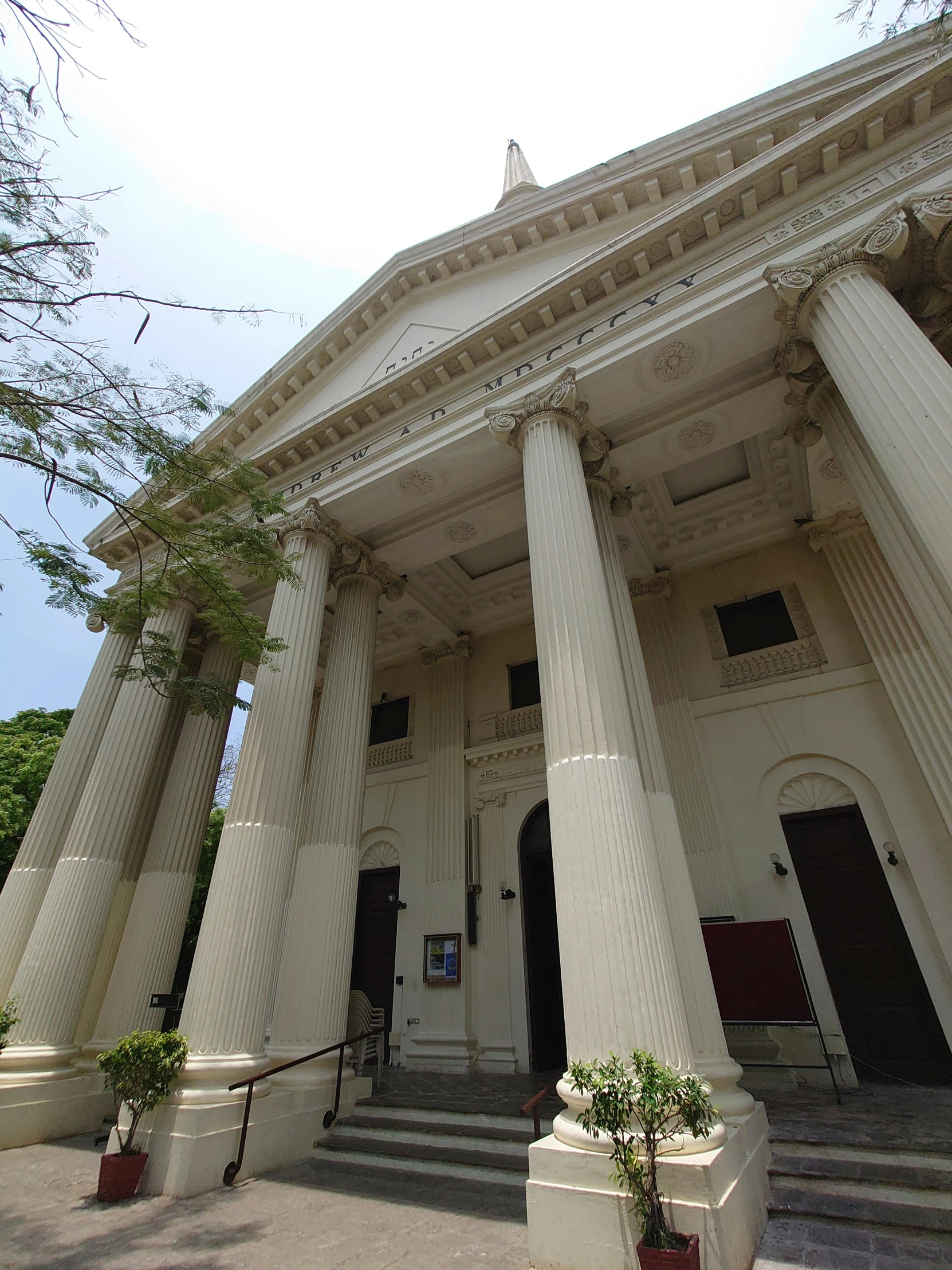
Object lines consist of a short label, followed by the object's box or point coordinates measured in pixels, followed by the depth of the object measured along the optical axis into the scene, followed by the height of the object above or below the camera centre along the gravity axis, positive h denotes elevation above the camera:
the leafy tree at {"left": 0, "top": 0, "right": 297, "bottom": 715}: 4.08 +4.02
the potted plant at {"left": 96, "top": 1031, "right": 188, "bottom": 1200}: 4.95 -0.43
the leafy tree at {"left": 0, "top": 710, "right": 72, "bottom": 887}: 15.01 +5.68
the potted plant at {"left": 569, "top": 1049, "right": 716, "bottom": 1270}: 3.03 -0.53
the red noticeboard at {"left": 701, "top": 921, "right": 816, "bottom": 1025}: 6.27 +0.28
